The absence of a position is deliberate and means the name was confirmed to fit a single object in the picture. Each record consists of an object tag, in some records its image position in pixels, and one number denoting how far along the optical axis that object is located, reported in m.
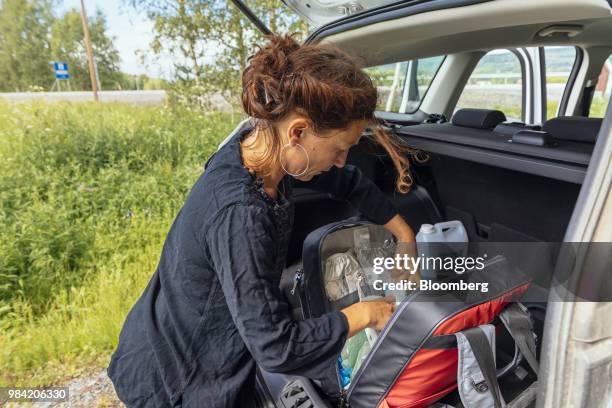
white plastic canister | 1.70
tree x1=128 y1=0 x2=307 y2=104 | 4.93
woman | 0.93
